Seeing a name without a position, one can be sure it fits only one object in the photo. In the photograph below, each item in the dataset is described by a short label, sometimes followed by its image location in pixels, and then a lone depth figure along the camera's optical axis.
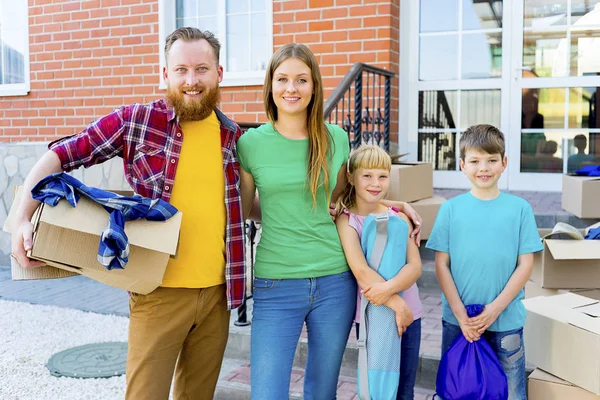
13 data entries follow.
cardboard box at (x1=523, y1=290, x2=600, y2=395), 2.35
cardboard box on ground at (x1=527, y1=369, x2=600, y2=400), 2.43
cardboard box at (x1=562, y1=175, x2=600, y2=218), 4.18
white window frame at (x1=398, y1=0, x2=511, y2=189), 5.57
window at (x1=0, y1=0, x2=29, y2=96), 7.30
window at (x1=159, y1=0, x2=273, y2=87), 6.05
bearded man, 2.03
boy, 2.33
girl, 2.15
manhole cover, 3.51
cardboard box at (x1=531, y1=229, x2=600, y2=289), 3.05
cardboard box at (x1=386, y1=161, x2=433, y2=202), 4.22
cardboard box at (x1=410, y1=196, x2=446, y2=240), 4.26
